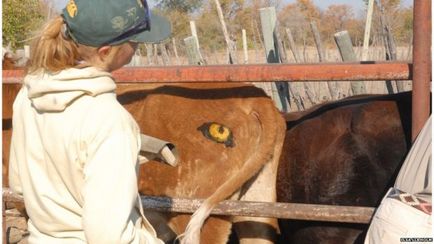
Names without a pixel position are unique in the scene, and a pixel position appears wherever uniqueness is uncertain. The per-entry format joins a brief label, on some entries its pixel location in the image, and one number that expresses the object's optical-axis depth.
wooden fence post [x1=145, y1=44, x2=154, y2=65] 13.51
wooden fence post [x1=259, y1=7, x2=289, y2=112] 7.65
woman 1.88
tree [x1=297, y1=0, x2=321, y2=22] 44.81
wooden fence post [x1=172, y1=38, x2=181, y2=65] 13.25
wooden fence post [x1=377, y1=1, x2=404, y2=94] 7.69
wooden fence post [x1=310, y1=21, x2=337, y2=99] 8.39
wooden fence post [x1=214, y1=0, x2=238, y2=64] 8.88
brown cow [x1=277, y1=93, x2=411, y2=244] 3.24
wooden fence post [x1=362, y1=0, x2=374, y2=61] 7.20
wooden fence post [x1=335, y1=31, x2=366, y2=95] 7.14
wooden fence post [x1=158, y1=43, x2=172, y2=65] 12.38
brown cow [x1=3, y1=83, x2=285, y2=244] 3.61
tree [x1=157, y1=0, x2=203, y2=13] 40.34
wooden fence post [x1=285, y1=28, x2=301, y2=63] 8.62
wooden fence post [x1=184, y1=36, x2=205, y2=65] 9.13
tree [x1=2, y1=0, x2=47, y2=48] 20.06
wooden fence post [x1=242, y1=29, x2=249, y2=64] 10.70
